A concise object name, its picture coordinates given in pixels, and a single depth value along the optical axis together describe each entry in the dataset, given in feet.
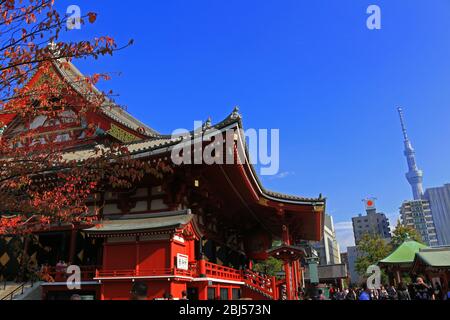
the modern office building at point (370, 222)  514.68
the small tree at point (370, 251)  160.97
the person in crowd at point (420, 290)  43.24
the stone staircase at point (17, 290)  44.73
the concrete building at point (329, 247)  351.05
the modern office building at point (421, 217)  565.94
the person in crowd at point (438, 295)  49.61
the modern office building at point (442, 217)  572.10
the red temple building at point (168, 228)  41.63
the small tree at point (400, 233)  157.07
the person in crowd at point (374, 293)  74.13
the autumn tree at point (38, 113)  19.57
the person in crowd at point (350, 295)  71.80
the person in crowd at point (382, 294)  71.18
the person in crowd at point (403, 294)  51.80
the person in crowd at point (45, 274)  42.29
